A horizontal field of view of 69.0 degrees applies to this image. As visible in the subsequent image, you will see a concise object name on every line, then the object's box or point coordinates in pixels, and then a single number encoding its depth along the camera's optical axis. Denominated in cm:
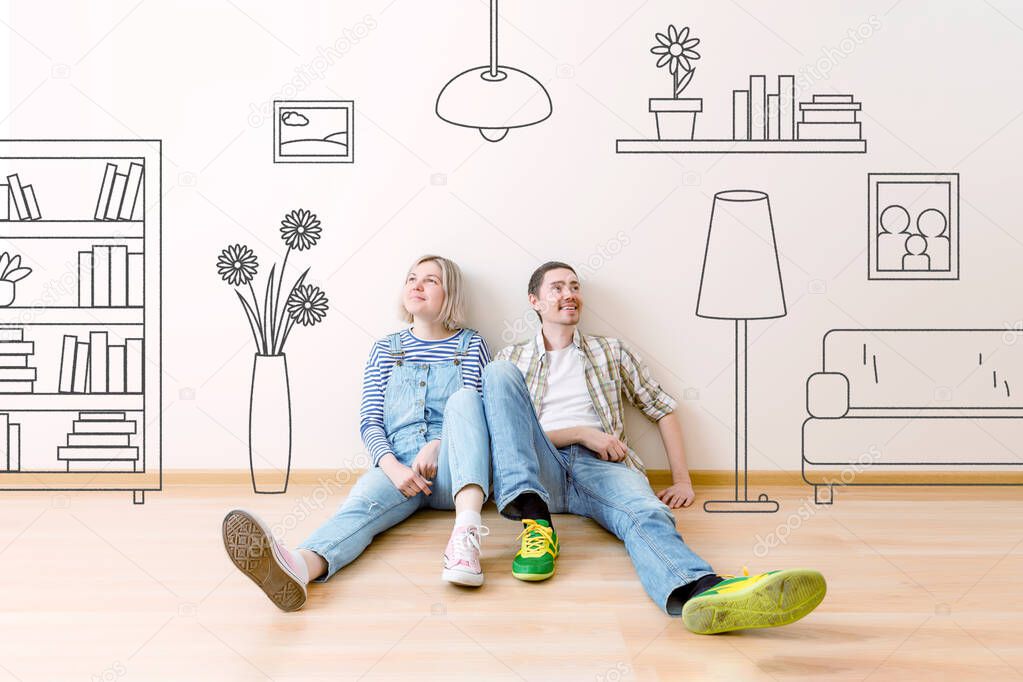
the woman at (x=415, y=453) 132
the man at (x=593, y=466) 122
